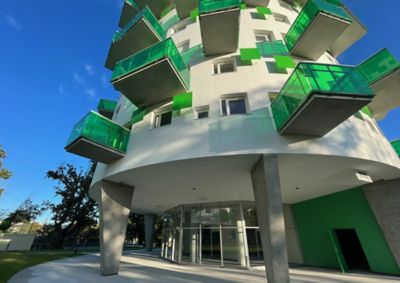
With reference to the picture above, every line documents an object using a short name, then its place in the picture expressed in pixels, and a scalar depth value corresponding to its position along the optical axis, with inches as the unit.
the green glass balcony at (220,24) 401.1
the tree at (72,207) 1268.5
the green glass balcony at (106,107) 690.2
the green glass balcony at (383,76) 424.5
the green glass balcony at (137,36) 513.0
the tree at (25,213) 1313.2
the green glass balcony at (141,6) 703.7
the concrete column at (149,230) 1021.8
